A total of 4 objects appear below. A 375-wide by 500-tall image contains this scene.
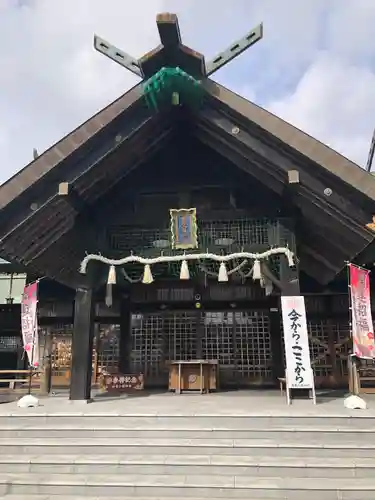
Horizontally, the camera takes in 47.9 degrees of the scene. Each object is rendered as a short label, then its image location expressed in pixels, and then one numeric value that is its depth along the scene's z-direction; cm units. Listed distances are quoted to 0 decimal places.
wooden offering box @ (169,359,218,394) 1139
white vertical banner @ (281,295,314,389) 805
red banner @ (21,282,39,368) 948
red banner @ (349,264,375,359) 804
